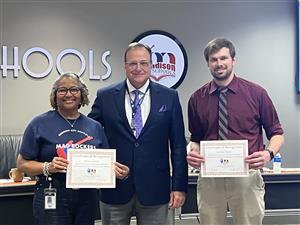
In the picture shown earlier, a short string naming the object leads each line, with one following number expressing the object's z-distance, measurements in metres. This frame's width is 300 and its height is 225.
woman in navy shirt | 2.32
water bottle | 4.61
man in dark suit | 2.49
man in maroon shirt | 2.66
